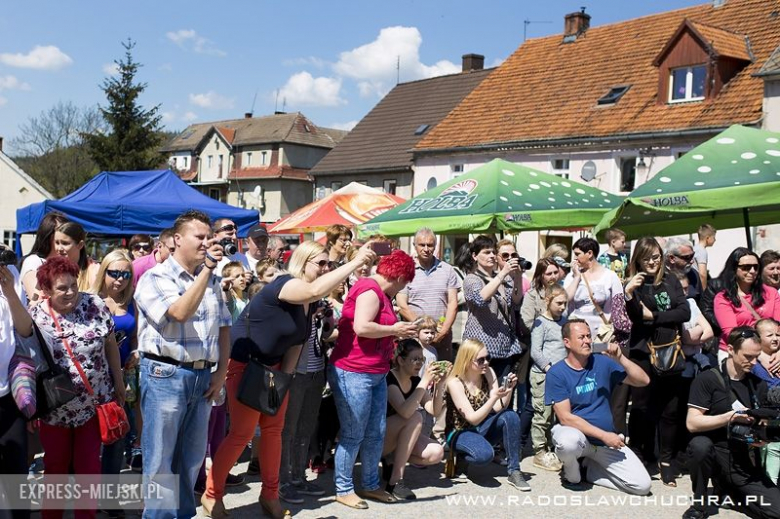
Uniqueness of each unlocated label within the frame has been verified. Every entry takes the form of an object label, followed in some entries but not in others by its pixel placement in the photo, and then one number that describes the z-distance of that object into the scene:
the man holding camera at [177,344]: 3.89
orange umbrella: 11.27
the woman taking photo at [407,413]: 5.57
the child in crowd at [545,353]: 6.60
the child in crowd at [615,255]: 7.85
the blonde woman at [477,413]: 5.93
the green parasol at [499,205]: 7.65
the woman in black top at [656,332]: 6.17
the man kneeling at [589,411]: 5.72
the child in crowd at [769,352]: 5.49
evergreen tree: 38.84
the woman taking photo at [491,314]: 6.52
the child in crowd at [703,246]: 8.62
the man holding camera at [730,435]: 5.11
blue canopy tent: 9.67
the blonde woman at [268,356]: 4.59
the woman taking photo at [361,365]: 5.11
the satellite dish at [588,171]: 22.45
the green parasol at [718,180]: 6.16
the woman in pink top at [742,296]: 6.33
